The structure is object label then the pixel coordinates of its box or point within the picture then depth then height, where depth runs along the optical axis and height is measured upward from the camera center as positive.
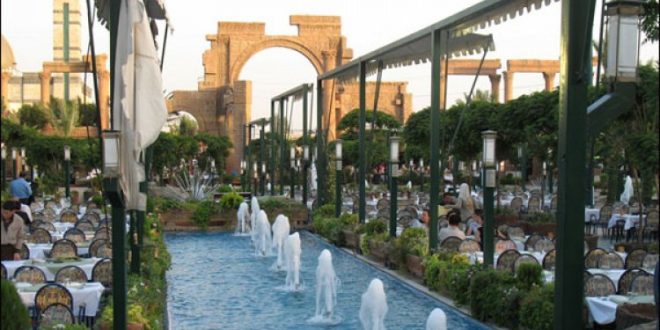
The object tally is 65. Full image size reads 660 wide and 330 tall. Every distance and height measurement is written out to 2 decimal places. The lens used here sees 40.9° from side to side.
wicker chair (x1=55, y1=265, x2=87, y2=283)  8.96 -1.39
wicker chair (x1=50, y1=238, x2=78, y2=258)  11.29 -1.43
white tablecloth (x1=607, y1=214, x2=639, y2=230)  17.84 -1.58
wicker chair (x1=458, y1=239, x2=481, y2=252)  11.77 -1.40
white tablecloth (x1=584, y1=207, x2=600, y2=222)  19.47 -1.56
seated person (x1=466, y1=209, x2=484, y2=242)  13.25 -1.29
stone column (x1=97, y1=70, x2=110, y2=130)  52.01 +3.22
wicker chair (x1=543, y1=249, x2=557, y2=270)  10.11 -1.36
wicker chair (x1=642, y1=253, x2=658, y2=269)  9.88 -1.33
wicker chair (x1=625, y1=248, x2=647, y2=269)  10.21 -1.33
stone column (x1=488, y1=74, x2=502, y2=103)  53.31 +3.51
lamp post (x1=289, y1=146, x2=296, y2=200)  26.26 -0.68
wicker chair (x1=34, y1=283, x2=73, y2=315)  7.79 -1.40
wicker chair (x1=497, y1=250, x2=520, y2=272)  10.17 -1.35
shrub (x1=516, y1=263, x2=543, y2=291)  8.75 -1.33
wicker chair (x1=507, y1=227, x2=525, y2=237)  13.73 -1.40
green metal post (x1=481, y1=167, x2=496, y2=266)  9.96 -0.89
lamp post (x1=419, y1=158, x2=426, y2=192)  33.80 -1.50
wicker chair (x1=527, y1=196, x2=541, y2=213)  21.75 -1.53
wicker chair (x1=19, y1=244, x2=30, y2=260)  10.59 -1.42
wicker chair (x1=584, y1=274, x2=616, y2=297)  8.45 -1.36
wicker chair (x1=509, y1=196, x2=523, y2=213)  21.60 -1.54
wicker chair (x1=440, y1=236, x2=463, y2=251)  11.89 -1.37
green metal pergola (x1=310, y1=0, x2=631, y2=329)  6.42 +0.05
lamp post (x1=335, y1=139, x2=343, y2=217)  18.28 -0.55
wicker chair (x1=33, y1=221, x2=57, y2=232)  14.35 -1.45
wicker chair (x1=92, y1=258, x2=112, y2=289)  9.49 -1.45
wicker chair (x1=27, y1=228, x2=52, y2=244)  12.75 -1.44
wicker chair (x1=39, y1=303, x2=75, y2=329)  7.34 -1.48
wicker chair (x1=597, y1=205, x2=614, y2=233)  19.05 -1.54
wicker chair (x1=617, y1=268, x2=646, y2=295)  8.57 -1.34
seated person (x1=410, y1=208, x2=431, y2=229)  14.86 -1.49
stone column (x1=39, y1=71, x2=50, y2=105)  52.28 +3.07
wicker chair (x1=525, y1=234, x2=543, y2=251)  12.04 -1.35
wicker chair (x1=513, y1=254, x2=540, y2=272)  9.86 -1.33
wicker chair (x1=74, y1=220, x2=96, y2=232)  14.62 -1.46
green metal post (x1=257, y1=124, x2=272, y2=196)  31.56 -1.02
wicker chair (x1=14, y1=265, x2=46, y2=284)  8.90 -1.39
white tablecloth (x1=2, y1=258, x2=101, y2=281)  9.50 -1.42
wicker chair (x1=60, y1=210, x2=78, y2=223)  17.02 -1.53
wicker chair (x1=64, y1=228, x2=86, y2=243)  12.65 -1.40
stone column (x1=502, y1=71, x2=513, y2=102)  53.66 +3.48
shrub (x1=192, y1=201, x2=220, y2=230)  21.44 -1.85
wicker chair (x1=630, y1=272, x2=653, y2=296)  8.47 -1.36
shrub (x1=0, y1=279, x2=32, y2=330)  3.37 -0.67
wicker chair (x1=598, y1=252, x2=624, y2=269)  10.29 -1.38
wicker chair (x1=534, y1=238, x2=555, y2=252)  11.92 -1.39
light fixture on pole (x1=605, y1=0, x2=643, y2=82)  6.15 +0.71
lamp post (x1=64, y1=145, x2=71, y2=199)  25.01 -1.01
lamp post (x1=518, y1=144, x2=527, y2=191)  29.49 -0.50
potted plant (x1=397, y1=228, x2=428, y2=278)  12.25 -1.54
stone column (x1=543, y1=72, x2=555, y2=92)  53.25 +3.91
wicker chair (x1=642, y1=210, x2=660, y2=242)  16.12 -1.65
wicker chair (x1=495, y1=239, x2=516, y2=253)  11.80 -1.39
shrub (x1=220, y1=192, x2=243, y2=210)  21.70 -1.52
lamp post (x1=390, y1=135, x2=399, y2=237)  13.90 -0.58
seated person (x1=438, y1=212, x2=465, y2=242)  12.25 -1.23
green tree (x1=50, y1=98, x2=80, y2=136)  42.75 +1.10
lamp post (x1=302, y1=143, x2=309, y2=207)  23.31 -0.56
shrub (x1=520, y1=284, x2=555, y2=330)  7.75 -1.50
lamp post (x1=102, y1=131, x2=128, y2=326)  6.23 -0.85
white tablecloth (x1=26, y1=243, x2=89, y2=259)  11.65 -1.51
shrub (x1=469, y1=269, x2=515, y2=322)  8.89 -1.56
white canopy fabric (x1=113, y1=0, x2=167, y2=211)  6.05 +0.30
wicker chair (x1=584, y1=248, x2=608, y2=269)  10.23 -1.33
